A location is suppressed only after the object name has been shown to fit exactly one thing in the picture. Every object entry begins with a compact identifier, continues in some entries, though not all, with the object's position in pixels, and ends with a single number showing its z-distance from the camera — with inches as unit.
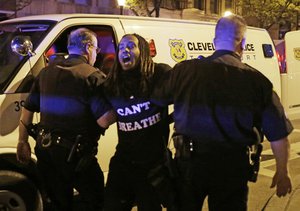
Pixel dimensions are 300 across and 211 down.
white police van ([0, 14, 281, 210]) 157.8
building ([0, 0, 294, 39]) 703.1
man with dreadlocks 125.6
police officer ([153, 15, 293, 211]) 109.9
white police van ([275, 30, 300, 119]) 249.9
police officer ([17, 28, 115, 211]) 135.0
